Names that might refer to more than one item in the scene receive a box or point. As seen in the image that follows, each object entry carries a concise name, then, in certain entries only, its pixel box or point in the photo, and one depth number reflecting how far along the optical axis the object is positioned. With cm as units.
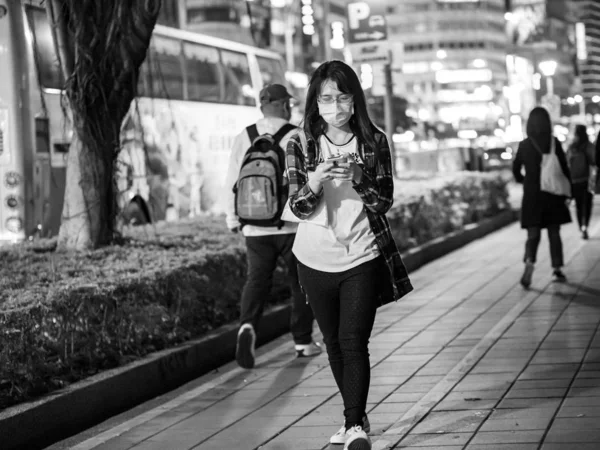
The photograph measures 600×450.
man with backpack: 832
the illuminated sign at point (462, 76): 17850
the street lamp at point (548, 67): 4912
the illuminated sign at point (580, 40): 14200
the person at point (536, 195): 1229
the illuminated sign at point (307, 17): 4656
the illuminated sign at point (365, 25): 1834
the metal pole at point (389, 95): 1966
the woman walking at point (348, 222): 570
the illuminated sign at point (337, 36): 3470
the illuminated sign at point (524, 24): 7869
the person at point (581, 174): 1836
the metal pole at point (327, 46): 5380
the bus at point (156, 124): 1428
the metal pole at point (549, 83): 5811
